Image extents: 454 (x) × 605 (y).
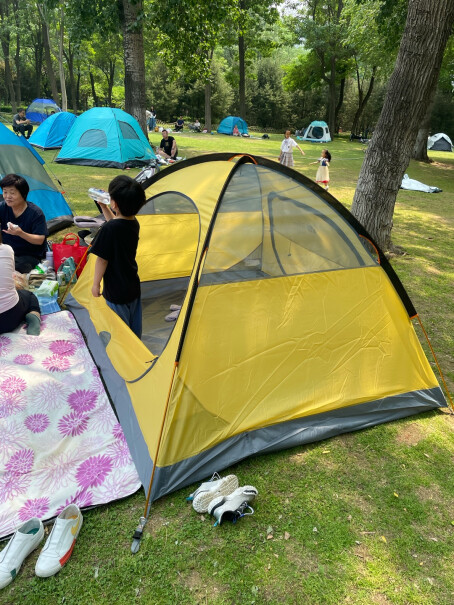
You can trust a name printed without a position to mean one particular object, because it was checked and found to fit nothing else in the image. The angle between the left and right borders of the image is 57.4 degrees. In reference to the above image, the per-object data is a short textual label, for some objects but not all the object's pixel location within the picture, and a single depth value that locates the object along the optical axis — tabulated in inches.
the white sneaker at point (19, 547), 74.6
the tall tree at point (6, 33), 1056.2
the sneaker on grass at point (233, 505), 85.8
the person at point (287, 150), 479.5
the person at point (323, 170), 404.2
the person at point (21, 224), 167.4
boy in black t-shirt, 107.3
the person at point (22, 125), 588.2
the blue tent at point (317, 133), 1085.8
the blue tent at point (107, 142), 449.1
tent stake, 80.6
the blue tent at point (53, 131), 561.6
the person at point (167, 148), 463.2
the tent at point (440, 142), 1187.3
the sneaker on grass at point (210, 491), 88.9
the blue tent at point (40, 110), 990.4
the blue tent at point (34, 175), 228.5
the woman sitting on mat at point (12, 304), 131.9
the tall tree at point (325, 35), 1008.2
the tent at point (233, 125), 1056.2
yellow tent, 98.1
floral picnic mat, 90.4
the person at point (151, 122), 981.2
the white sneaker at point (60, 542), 75.7
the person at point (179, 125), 1017.7
